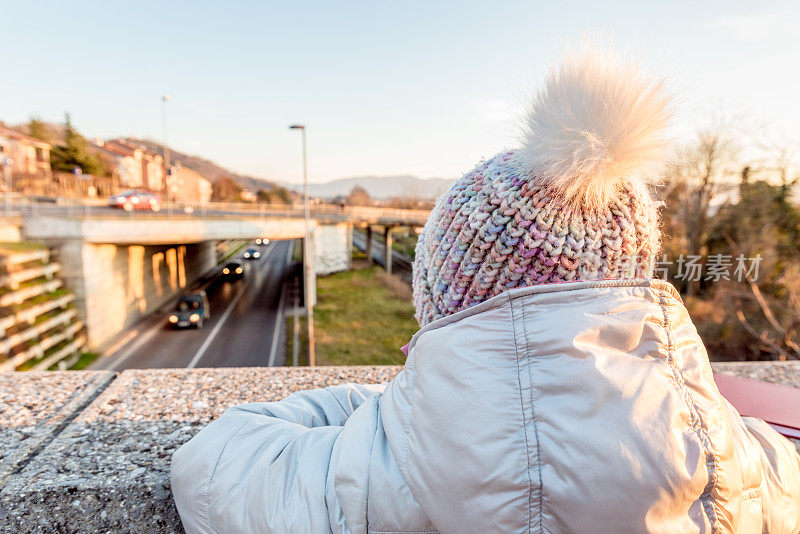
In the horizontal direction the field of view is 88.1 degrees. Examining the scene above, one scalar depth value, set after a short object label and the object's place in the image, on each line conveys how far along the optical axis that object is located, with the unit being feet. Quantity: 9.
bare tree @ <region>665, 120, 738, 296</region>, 49.47
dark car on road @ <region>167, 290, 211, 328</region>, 52.37
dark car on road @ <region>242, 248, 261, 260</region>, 119.75
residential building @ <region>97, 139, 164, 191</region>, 161.31
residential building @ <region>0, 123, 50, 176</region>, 105.40
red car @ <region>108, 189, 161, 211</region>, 63.31
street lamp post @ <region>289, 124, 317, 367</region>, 47.03
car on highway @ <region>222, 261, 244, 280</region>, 88.58
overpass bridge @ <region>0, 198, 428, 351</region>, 42.06
